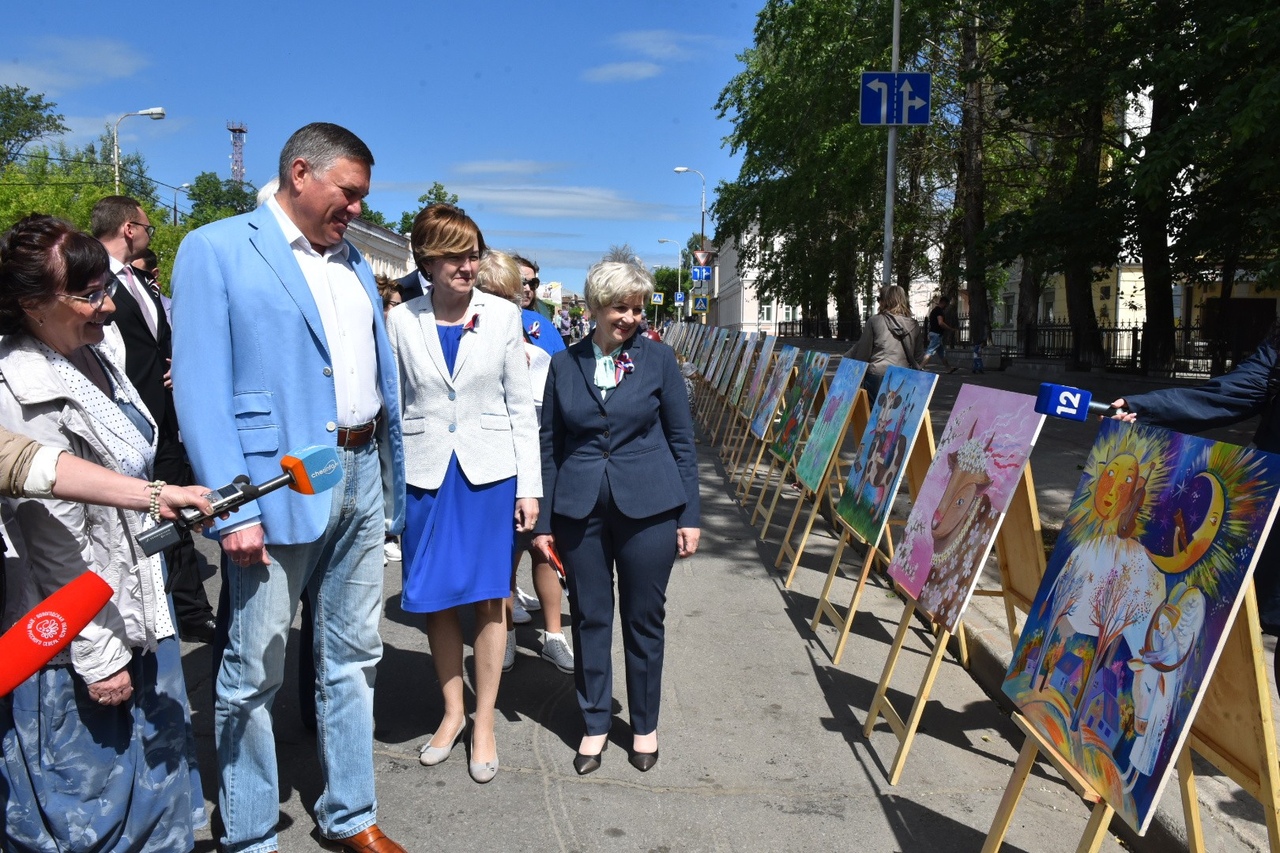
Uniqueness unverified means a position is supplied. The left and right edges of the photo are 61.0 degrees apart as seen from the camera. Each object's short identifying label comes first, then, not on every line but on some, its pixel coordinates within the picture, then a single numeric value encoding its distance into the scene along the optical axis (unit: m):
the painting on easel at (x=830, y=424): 6.79
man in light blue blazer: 2.98
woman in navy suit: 4.04
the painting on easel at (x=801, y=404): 8.15
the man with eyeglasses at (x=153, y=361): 5.18
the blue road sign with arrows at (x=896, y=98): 16.30
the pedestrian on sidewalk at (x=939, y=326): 26.30
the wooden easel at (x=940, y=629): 3.99
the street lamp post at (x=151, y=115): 44.66
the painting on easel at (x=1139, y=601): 2.55
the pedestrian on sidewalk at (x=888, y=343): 9.60
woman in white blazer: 3.86
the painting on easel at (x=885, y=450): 5.36
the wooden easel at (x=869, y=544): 5.28
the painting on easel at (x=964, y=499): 4.04
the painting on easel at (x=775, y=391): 9.34
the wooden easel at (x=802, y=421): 8.12
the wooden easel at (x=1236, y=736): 2.57
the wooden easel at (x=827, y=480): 6.62
